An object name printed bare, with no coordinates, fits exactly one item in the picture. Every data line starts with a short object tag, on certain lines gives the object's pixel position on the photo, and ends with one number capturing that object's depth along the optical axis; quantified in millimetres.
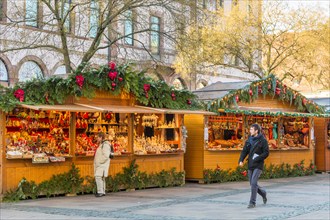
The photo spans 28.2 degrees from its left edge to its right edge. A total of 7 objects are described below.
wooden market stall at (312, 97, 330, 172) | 27188
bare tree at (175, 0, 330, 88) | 32219
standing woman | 16766
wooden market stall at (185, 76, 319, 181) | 21453
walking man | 13852
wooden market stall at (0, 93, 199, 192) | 16141
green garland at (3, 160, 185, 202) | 15992
